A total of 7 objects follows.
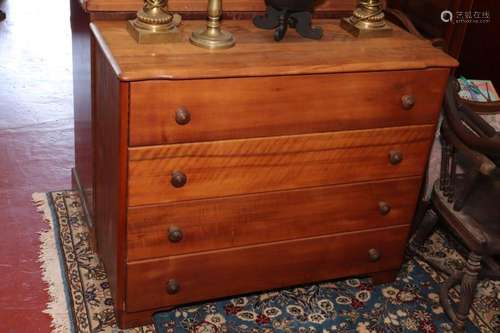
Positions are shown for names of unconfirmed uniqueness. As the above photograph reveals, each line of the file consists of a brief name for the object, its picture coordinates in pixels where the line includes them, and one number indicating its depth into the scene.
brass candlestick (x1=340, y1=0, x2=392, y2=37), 2.28
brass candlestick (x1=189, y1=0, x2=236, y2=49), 2.01
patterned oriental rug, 2.35
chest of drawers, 1.92
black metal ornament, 2.13
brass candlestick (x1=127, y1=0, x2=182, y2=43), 1.99
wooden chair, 2.21
